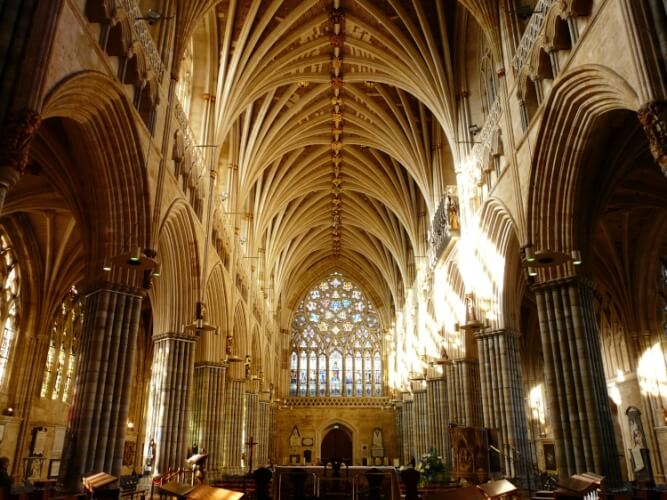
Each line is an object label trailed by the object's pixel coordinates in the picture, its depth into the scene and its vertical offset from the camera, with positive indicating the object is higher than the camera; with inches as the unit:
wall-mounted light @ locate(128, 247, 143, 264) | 406.9 +134.0
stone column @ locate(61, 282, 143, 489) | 443.2 +54.6
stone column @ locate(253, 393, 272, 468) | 1304.4 +47.2
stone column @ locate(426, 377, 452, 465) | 987.9 +58.8
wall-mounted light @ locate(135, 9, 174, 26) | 513.3 +384.9
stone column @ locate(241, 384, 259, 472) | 1154.5 +59.1
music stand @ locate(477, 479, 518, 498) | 326.3 -20.7
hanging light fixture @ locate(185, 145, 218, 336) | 603.8 +206.8
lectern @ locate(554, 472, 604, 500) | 308.2 -18.7
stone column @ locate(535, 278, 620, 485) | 446.3 +55.2
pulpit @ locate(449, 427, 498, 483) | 623.5 -2.8
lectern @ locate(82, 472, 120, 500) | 334.6 -19.9
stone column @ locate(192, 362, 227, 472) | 826.2 +61.9
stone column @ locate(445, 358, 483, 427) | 830.5 +79.8
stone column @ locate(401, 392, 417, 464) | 1370.6 +57.2
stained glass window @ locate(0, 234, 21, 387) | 807.7 +207.2
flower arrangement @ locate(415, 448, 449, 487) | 741.3 -25.7
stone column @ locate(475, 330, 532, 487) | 606.2 +59.1
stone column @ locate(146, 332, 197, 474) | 624.4 +57.8
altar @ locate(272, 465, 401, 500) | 567.2 -30.4
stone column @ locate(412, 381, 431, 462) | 1206.9 +64.1
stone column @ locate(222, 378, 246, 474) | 987.3 +44.3
